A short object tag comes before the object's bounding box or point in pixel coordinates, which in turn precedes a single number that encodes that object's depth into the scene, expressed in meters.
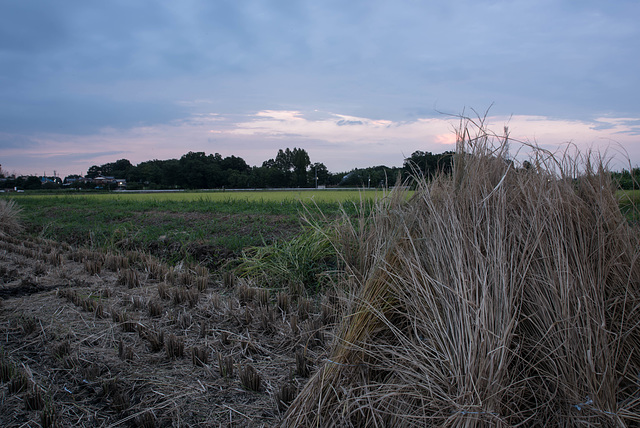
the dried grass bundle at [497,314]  1.39
